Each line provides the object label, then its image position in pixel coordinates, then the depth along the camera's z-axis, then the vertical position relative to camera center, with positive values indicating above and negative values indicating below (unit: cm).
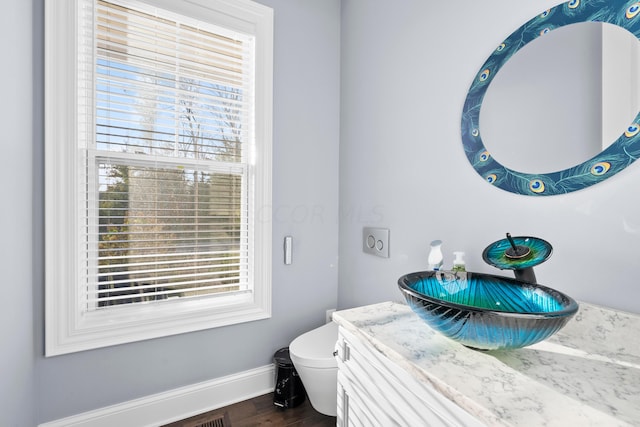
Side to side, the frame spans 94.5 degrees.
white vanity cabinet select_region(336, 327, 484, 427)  60 -44
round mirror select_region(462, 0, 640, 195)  80 +35
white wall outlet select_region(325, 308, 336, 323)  204 -72
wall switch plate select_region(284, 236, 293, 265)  188 -24
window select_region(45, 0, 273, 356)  135 +22
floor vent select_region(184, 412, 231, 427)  155 -112
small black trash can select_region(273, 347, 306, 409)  167 -100
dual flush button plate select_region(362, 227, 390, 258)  161 -16
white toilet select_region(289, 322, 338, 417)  140 -75
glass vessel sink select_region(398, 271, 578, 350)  58 -23
